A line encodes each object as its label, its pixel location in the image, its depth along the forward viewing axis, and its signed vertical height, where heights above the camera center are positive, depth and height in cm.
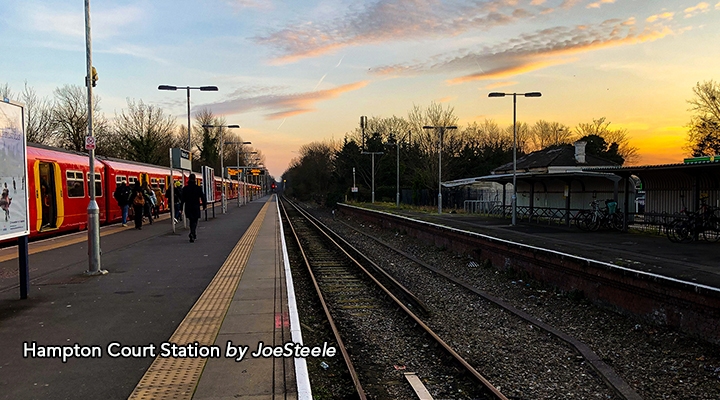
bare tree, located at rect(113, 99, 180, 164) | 5038 +552
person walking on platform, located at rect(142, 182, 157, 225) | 2124 -34
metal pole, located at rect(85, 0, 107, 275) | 915 -32
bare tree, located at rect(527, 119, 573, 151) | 8025 +833
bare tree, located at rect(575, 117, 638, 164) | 7138 +691
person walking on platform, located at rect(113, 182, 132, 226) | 1848 -11
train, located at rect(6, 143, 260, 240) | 1470 +17
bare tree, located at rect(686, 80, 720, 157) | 4172 +480
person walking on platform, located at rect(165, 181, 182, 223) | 2265 -51
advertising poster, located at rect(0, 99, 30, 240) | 663 +28
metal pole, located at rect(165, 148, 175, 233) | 1808 -25
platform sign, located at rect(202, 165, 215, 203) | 2439 +41
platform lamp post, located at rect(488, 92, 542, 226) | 2276 +415
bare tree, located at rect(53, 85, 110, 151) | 4141 +560
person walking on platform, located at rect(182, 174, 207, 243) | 1498 -28
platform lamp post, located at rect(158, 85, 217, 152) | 2432 +490
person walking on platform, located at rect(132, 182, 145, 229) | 1853 -39
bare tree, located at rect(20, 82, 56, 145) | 3859 +517
